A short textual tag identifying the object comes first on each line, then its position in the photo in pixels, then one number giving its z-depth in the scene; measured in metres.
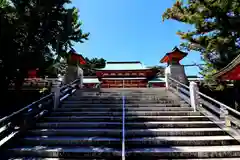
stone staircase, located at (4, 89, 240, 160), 4.47
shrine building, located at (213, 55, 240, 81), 7.34
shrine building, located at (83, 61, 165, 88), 18.76
